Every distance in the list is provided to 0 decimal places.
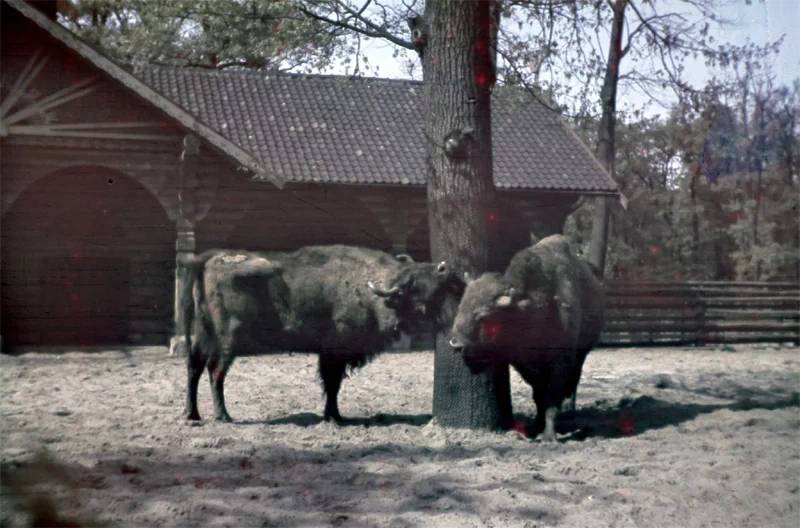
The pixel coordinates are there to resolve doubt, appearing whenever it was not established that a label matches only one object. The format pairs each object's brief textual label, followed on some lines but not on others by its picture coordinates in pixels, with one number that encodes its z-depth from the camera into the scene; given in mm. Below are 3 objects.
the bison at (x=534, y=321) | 6887
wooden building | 12570
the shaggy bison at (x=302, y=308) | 7914
